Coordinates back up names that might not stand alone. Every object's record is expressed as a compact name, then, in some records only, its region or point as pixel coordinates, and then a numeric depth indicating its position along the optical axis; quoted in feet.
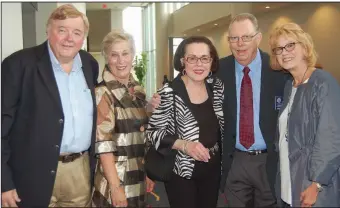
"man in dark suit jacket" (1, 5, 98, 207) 5.95
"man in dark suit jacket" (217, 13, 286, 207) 7.22
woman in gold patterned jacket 6.46
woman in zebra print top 6.74
